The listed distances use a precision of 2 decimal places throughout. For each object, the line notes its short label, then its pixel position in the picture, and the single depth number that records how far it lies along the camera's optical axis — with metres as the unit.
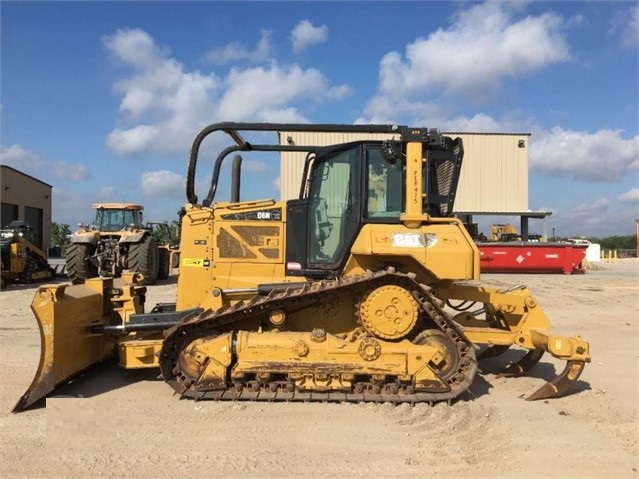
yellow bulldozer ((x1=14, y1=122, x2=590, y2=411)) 5.33
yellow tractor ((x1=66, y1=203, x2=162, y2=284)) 16.39
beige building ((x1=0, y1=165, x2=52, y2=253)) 34.09
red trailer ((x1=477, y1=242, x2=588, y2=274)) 23.16
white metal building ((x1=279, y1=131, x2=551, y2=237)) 32.66
